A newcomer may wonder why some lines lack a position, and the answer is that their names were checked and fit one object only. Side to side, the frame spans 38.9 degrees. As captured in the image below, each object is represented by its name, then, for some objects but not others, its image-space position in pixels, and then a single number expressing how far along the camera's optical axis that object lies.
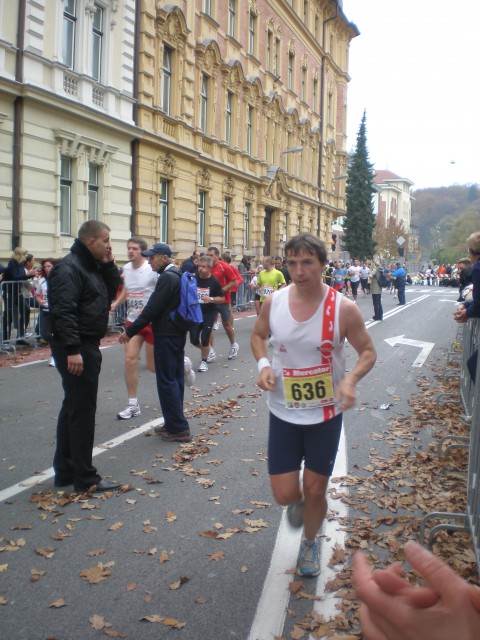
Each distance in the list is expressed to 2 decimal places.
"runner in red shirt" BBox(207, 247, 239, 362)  12.63
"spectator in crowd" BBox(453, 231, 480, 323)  6.71
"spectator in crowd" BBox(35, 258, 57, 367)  13.20
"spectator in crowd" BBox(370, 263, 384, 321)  21.30
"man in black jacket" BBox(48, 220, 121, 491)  5.20
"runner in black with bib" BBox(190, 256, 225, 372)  11.73
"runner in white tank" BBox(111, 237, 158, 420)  7.88
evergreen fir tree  77.56
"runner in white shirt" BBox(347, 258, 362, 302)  35.38
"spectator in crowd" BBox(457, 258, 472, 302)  11.27
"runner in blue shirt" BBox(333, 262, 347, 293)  34.71
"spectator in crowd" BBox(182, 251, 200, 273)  15.27
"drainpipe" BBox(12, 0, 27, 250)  17.61
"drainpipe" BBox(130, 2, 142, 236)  23.12
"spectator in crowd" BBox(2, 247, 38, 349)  13.54
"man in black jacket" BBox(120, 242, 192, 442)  7.01
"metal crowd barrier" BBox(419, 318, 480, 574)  4.07
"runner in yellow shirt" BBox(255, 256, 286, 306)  14.84
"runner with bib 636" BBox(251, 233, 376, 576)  3.91
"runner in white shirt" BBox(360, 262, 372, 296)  41.72
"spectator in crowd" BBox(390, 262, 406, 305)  30.67
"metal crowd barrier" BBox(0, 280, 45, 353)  13.44
